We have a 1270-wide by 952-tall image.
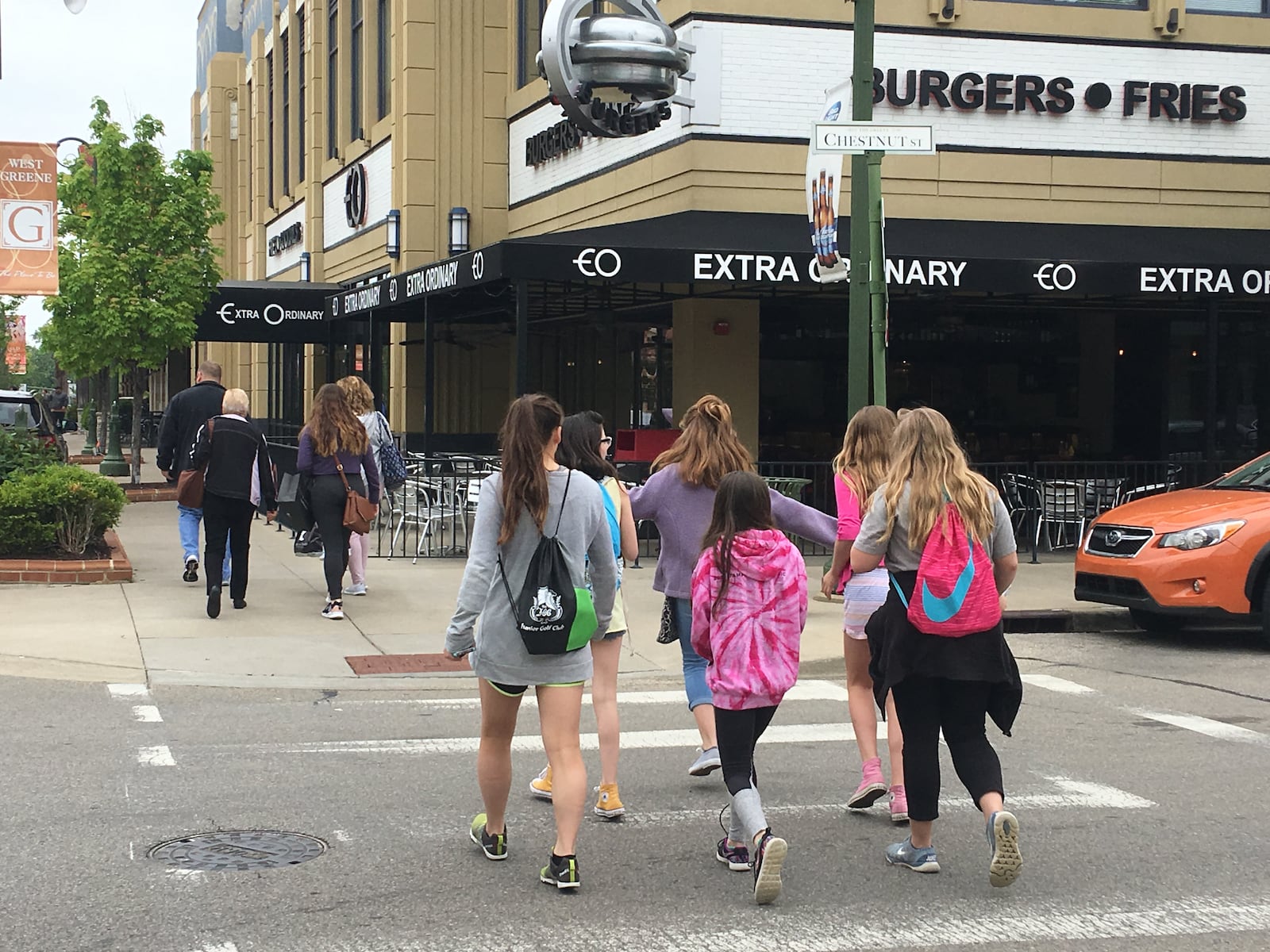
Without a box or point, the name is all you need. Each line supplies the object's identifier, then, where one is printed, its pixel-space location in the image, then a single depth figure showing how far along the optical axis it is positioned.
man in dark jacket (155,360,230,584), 13.47
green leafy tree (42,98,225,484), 24.88
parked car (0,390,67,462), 24.12
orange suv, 11.23
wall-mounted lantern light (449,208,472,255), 24.67
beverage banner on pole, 12.95
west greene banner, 16.17
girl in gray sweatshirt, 5.33
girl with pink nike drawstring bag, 5.52
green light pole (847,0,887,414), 12.45
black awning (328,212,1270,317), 15.19
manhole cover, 5.71
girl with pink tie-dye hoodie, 5.58
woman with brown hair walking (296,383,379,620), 12.01
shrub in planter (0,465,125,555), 13.62
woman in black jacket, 11.99
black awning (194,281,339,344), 26.09
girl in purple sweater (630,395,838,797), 6.78
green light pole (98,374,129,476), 30.39
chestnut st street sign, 11.58
